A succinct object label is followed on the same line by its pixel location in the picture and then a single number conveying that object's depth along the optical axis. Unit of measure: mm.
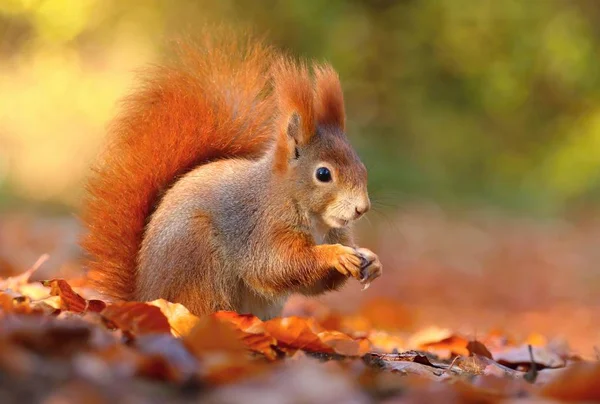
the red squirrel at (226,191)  5070
